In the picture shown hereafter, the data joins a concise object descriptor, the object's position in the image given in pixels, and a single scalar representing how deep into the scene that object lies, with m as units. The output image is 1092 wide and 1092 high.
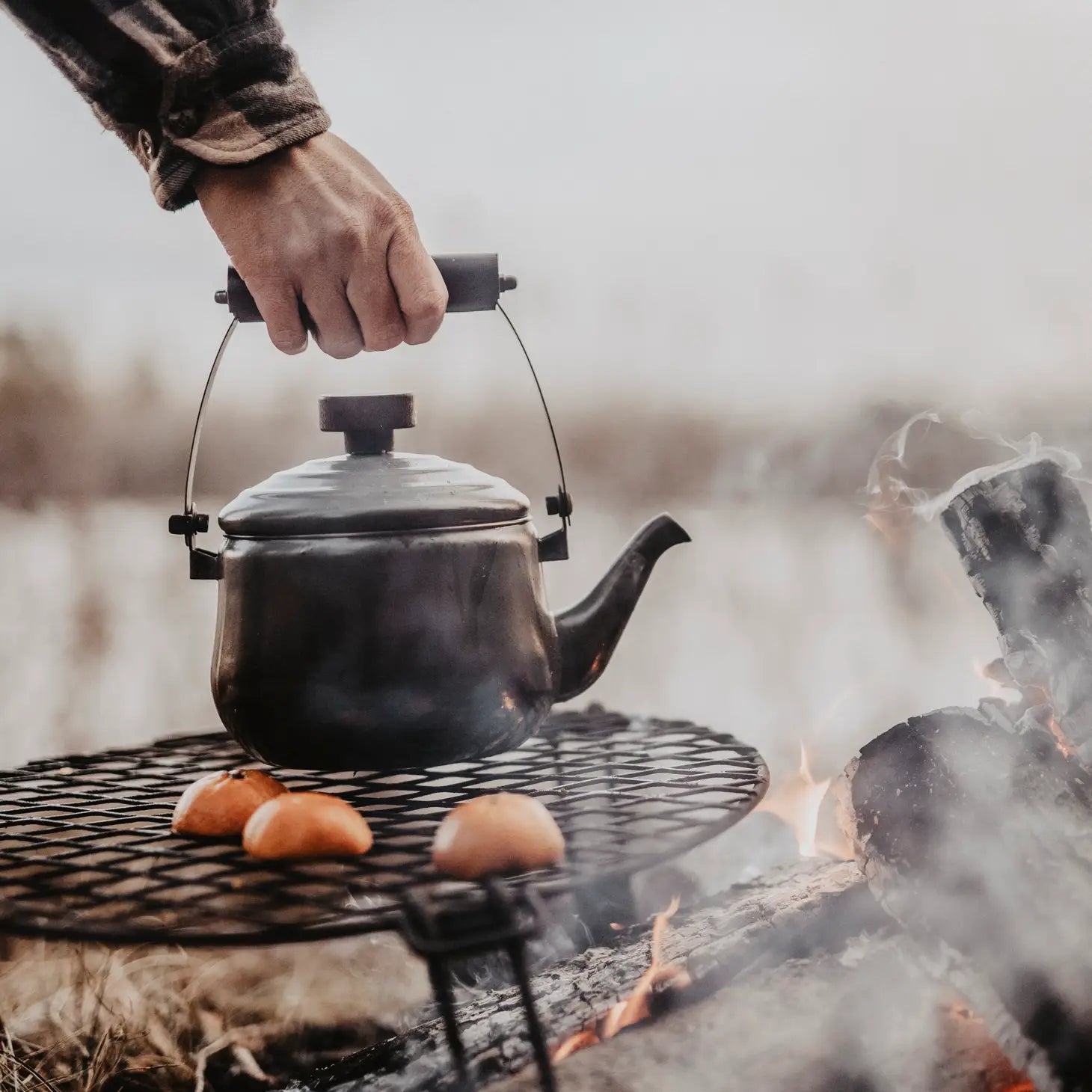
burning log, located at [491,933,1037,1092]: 0.91
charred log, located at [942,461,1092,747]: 0.95
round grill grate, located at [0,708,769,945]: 0.75
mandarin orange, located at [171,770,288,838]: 0.83
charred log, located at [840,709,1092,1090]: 0.86
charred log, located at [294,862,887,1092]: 0.93
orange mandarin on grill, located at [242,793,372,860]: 0.80
